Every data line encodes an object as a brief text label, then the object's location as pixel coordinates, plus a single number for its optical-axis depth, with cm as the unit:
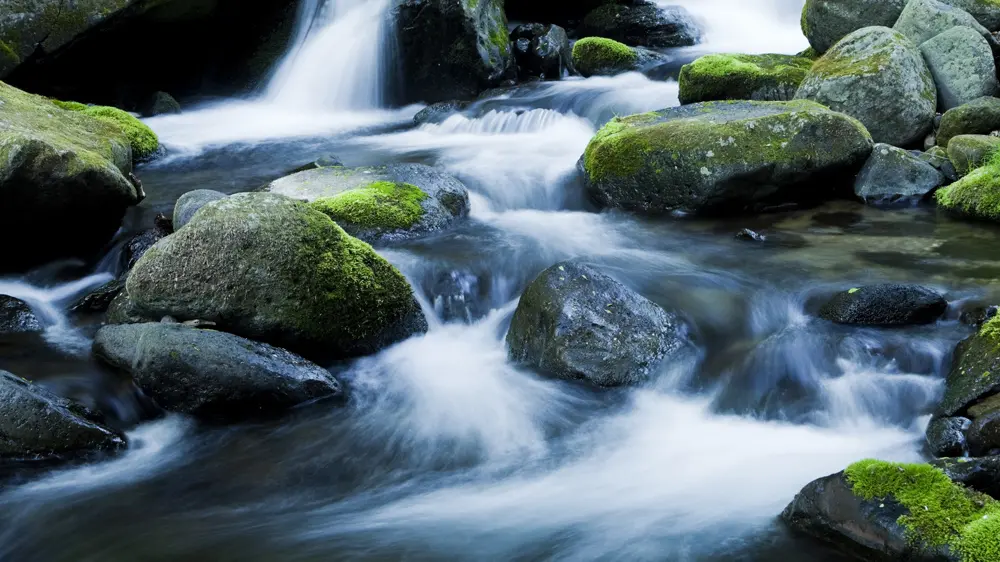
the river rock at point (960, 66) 1082
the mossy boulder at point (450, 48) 1502
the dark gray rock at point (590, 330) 595
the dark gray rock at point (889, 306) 616
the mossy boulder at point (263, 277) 591
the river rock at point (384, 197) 842
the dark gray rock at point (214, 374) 547
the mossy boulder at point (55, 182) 687
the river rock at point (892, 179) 942
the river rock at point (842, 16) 1227
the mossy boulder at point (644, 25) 1827
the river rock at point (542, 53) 1600
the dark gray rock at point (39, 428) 494
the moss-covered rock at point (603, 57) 1572
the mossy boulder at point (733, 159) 891
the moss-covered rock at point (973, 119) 1003
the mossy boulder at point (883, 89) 1034
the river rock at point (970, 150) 927
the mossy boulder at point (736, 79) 1163
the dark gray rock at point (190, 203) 761
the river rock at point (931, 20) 1133
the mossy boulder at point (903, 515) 366
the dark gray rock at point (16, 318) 681
